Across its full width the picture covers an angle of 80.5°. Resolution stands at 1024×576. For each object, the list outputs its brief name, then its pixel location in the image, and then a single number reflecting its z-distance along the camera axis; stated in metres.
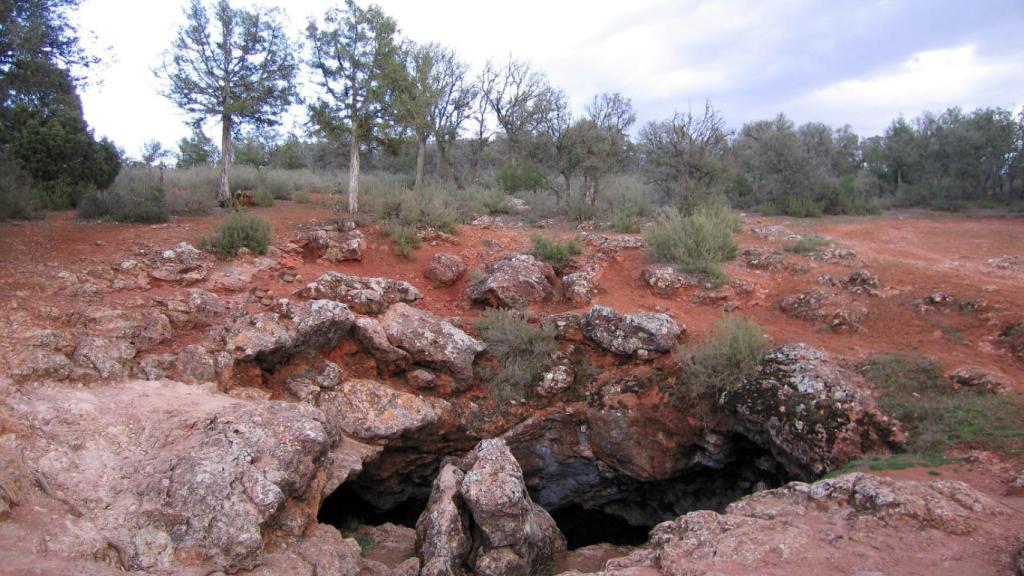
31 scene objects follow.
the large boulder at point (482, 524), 6.72
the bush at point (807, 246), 13.12
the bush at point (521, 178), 23.50
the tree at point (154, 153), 27.98
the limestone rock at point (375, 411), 8.36
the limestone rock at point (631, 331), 9.62
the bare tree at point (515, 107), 24.25
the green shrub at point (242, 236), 11.02
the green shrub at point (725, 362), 8.60
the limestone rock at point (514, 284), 11.17
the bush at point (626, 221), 15.71
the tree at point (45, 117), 9.30
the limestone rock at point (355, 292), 9.83
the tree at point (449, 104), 23.59
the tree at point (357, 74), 14.23
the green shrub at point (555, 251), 12.66
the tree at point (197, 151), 28.67
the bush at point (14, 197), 11.03
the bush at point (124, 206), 12.34
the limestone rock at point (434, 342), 9.38
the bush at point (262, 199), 15.37
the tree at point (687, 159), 19.64
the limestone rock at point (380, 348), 9.17
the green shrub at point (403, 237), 12.77
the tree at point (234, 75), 13.34
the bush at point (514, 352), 9.60
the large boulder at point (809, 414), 7.49
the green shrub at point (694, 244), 12.08
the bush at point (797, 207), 20.20
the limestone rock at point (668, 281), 11.60
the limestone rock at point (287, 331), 8.32
